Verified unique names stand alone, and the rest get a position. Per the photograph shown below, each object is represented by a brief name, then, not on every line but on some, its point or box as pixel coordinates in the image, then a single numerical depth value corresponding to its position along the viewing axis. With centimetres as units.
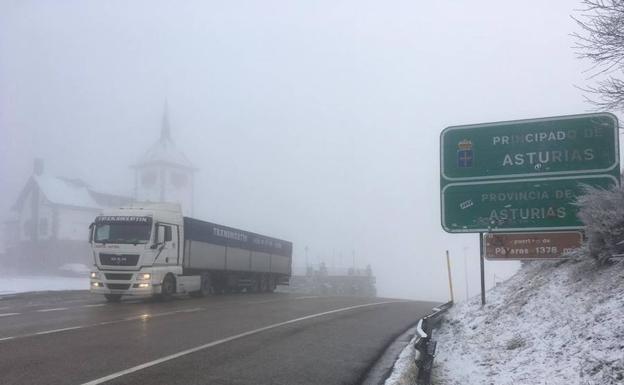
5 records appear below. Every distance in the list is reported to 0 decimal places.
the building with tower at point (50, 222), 7194
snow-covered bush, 776
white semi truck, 1862
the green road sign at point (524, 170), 1083
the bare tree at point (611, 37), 819
